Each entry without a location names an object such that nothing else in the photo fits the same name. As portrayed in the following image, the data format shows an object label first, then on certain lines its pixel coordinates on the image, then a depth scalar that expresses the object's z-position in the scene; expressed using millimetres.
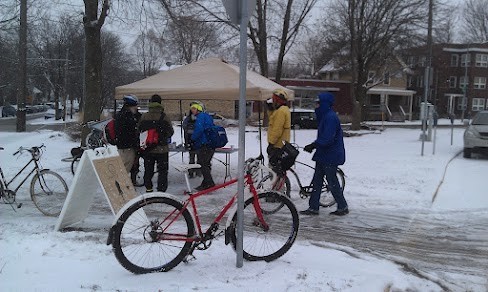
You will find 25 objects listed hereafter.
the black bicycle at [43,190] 7141
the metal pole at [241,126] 4633
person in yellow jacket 8250
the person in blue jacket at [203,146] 8914
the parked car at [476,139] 15567
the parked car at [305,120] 36062
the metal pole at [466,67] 62138
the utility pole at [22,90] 25750
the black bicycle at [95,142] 9717
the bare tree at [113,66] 41916
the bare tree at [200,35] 19156
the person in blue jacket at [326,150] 7270
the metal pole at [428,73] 16781
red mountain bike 4602
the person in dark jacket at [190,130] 10480
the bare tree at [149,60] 67000
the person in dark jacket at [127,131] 8227
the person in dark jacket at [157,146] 8289
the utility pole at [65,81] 46238
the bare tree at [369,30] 30719
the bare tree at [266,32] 30727
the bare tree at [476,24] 75812
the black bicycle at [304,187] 7250
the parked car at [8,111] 56756
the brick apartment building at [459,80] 63469
